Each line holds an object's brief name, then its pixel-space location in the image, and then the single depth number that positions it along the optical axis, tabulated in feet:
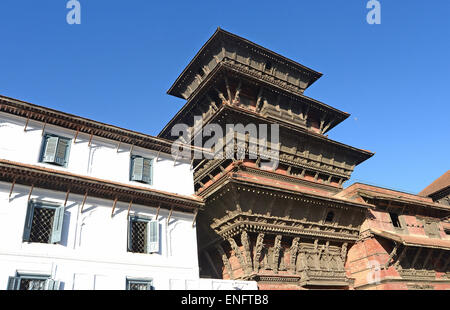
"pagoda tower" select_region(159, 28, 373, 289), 57.06
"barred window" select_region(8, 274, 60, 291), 36.09
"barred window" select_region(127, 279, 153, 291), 42.88
